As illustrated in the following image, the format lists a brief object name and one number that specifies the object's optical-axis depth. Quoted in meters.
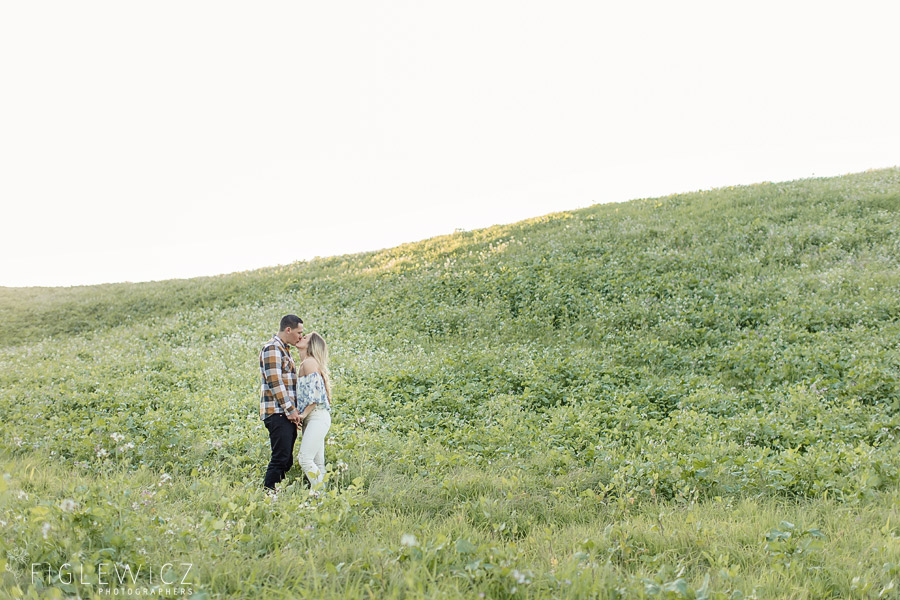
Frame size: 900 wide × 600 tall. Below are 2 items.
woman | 7.29
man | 7.16
